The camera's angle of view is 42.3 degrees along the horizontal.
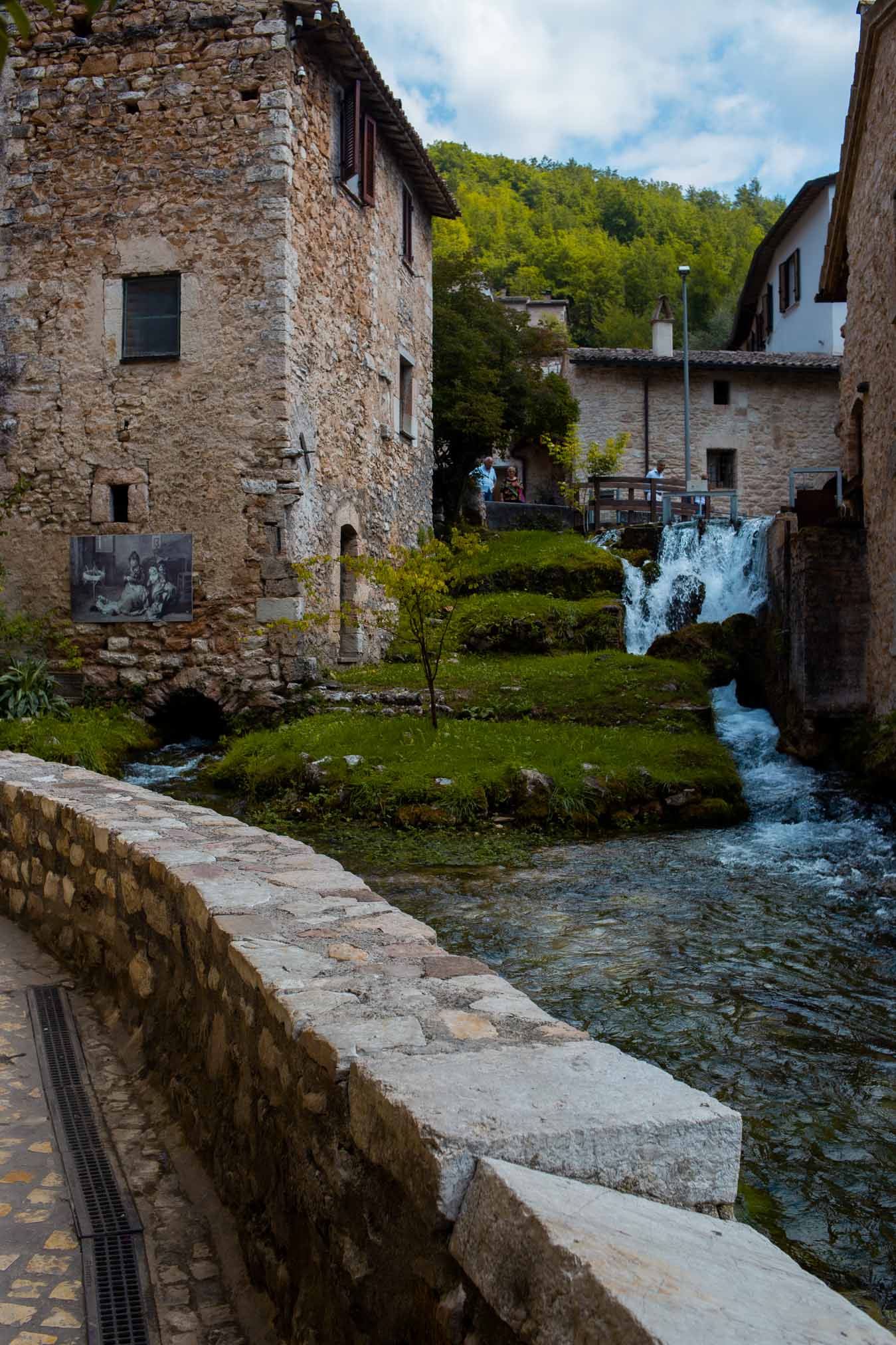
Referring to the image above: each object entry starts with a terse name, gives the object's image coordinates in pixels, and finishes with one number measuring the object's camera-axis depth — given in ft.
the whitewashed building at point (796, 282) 94.07
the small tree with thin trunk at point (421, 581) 37.19
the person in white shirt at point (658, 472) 83.33
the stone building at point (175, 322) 44.16
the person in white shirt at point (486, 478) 78.59
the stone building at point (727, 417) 98.32
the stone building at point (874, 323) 38.37
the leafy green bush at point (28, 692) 43.47
